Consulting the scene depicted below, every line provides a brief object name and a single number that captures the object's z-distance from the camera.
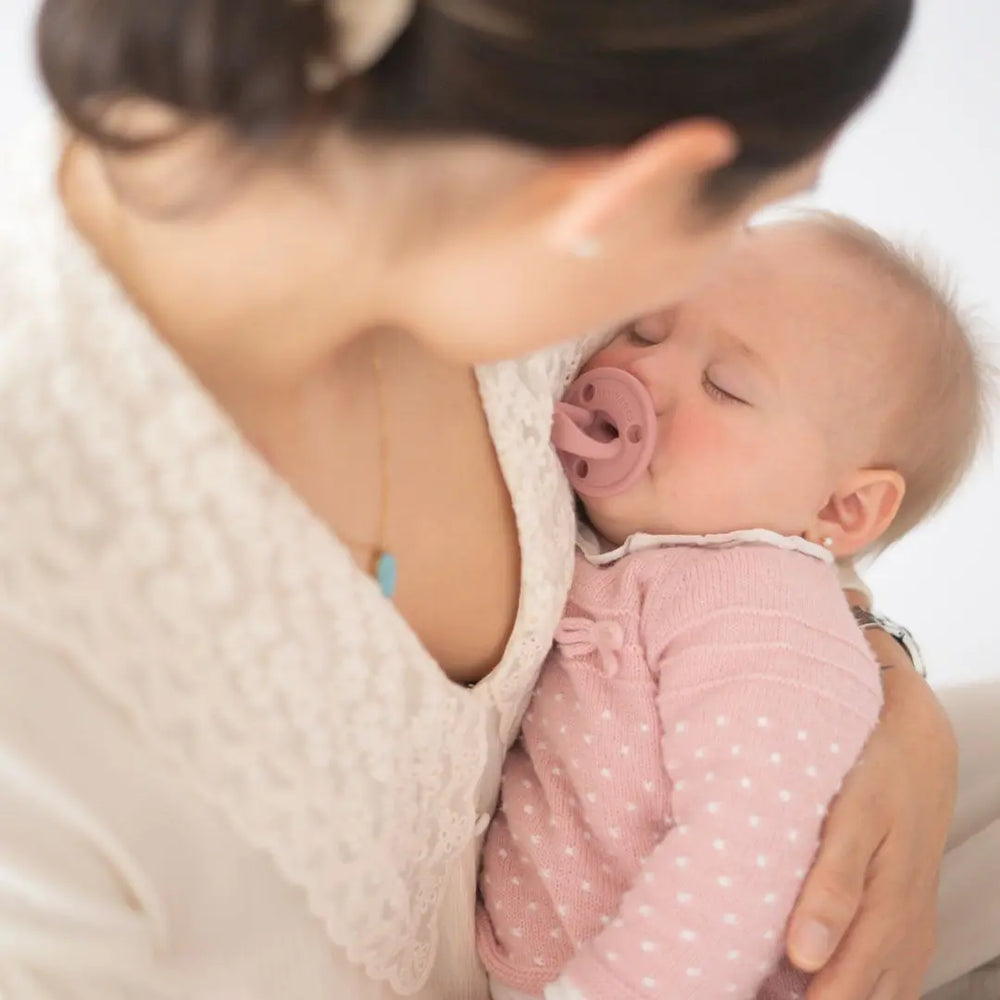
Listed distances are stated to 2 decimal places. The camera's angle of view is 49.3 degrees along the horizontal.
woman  0.42
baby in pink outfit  0.77
